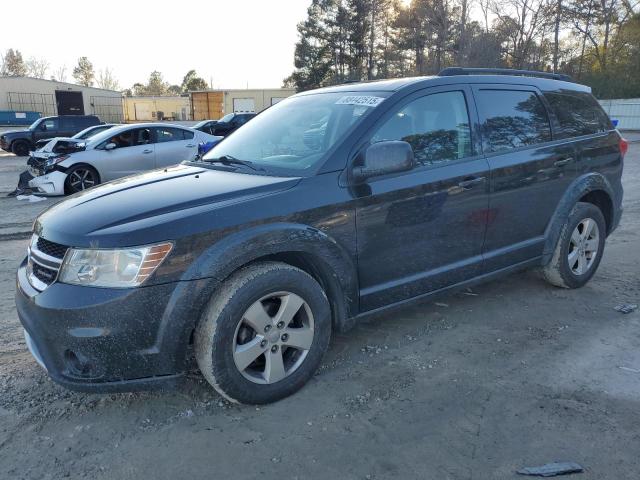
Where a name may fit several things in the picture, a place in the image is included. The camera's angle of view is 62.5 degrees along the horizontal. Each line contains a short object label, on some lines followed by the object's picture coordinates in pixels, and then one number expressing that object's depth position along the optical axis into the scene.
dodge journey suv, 2.63
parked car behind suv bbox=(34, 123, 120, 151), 13.77
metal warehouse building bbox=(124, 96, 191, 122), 67.81
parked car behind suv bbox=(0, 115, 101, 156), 21.41
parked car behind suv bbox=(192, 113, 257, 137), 21.47
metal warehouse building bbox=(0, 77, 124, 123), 49.03
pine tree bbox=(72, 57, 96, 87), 100.69
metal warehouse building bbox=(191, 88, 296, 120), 53.53
